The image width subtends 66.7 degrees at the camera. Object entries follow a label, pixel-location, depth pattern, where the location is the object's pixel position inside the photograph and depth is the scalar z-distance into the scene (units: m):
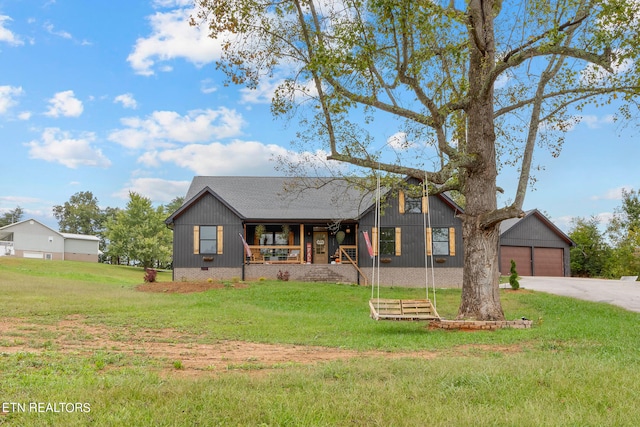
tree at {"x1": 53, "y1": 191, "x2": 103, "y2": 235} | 76.88
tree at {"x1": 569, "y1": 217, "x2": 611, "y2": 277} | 38.19
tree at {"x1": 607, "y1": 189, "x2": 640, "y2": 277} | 34.03
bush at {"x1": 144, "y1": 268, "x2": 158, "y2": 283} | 24.94
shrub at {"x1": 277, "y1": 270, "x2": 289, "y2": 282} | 25.17
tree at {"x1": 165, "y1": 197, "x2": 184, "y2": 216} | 67.57
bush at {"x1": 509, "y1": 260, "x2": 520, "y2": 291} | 21.69
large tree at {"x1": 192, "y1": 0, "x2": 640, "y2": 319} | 10.98
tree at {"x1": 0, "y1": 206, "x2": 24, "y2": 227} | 79.94
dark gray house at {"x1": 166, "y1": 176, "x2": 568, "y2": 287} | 25.61
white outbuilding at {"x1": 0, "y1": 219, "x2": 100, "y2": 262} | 50.05
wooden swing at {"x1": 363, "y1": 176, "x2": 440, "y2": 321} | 10.65
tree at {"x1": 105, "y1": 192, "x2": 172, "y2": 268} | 45.16
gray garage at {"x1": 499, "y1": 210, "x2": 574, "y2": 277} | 34.44
